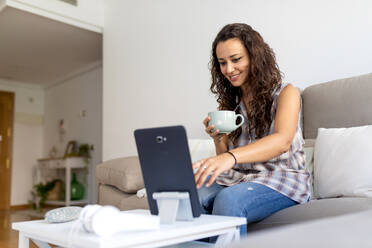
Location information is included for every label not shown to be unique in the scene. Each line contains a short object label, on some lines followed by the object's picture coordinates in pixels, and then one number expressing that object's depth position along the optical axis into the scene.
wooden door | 6.12
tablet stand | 0.93
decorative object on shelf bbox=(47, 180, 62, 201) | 5.82
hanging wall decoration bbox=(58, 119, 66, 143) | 6.08
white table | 0.75
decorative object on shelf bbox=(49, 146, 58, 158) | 6.19
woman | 1.13
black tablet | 0.90
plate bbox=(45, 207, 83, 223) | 1.05
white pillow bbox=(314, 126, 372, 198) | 1.47
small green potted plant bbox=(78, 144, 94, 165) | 5.33
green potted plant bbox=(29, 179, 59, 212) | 5.38
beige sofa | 1.26
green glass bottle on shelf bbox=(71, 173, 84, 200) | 5.29
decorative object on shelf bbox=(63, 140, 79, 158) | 5.59
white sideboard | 5.11
